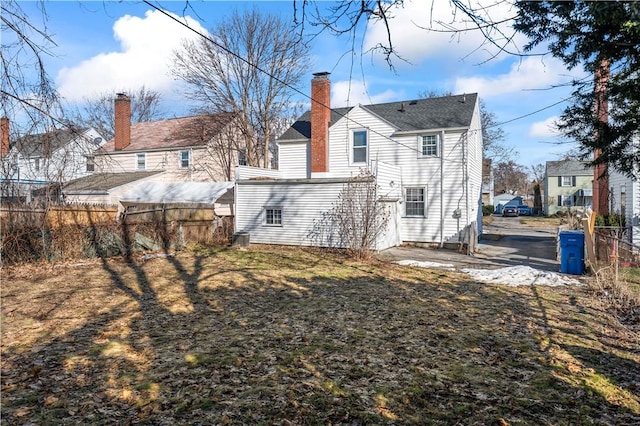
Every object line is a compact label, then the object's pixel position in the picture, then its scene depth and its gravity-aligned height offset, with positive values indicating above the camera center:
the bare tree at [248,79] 30.45 +9.19
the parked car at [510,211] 54.06 -1.45
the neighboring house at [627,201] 15.87 -0.13
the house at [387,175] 18.25 +1.26
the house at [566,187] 52.19 +1.48
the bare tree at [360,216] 15.46 -0.53
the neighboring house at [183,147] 29.47 +4.19
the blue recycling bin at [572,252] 12.27 -1.57
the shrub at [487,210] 49.19 -1.17
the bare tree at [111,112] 44.19 +10.47
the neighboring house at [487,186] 44.78 +2.23
